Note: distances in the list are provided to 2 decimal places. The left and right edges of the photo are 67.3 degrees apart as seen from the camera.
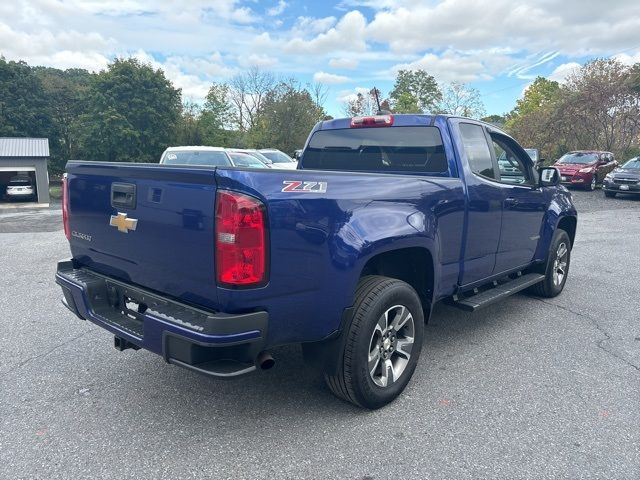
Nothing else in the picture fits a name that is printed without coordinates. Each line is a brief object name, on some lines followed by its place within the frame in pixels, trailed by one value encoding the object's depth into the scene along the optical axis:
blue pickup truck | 2.44
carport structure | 20.47
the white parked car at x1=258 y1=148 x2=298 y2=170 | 19.02
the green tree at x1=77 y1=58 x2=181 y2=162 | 31.91
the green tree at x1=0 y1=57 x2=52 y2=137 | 34.25
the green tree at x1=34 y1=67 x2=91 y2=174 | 35.53
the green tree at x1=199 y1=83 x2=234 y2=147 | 37.81
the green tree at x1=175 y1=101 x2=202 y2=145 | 35.94
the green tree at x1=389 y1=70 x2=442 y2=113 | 63.94
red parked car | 20.30
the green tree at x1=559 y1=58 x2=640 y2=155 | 26.98
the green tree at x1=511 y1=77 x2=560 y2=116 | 63.41
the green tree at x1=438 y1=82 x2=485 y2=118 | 54.03
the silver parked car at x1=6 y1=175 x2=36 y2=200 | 20.84
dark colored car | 17.34
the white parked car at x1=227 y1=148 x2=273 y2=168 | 14.50
